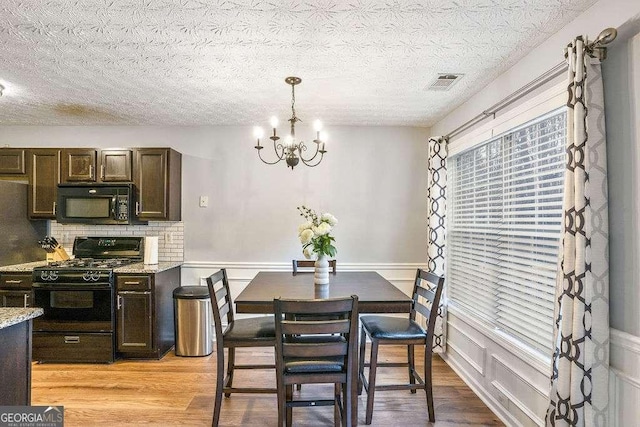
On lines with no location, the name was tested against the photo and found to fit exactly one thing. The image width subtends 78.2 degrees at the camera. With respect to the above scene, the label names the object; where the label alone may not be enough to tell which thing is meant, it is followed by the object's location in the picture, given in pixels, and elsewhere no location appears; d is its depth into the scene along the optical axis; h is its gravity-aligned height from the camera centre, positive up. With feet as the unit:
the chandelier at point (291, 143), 8.95 +1.79
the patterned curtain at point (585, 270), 5.48 -0.71
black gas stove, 11.62 -2.85
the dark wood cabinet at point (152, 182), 13.00 +1.22
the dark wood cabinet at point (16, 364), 5.53 -2.12
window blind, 7.26 -0.17
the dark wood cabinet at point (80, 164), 13.03 +1.83
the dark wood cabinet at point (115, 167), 12.97 +1.71
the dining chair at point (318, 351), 6.70 -2.32
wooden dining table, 7.60 -1.61
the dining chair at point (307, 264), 12.08 -1.41
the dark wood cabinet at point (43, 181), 13.12 +1.27
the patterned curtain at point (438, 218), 12.33 +0.03
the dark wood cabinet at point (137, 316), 11.89 -2.94
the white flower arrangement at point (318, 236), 8.96 -0.39
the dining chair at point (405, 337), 8.45 -2.60
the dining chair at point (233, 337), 8.23 -2.53
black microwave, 12.79 +0.52
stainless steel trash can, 12.53 -3.29
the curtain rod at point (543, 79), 5.45 +2.54
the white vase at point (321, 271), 9.44 -1.25
